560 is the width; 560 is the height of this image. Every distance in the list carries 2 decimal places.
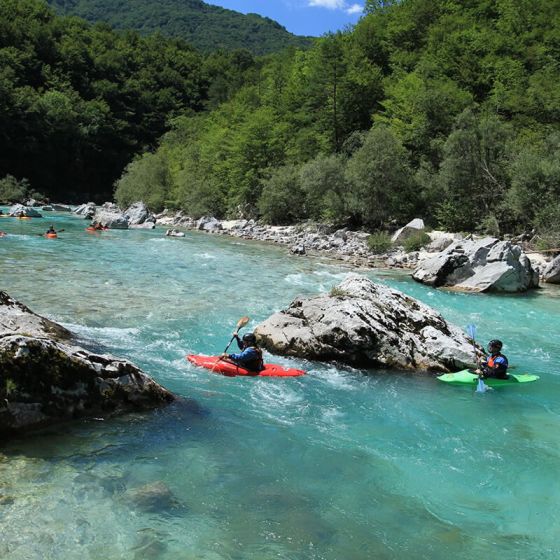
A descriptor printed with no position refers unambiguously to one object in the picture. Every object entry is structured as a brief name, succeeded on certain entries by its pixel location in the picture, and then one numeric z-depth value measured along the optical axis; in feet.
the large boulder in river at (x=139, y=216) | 142.10
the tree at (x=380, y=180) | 101.76
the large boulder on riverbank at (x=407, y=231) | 90.99
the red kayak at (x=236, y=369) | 28.40
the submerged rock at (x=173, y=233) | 112.57
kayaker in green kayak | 28.96
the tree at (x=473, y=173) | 96.17
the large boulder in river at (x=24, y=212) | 135.23
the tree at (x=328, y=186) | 111.65
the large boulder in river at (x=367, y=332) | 31.07
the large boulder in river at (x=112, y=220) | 123.82
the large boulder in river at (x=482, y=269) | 57.82
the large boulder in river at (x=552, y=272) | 64.49
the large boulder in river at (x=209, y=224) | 132.92
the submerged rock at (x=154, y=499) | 15.34
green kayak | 28.81
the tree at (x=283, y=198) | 129.29
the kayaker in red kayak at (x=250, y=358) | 28.32
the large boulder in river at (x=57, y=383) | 18.29
